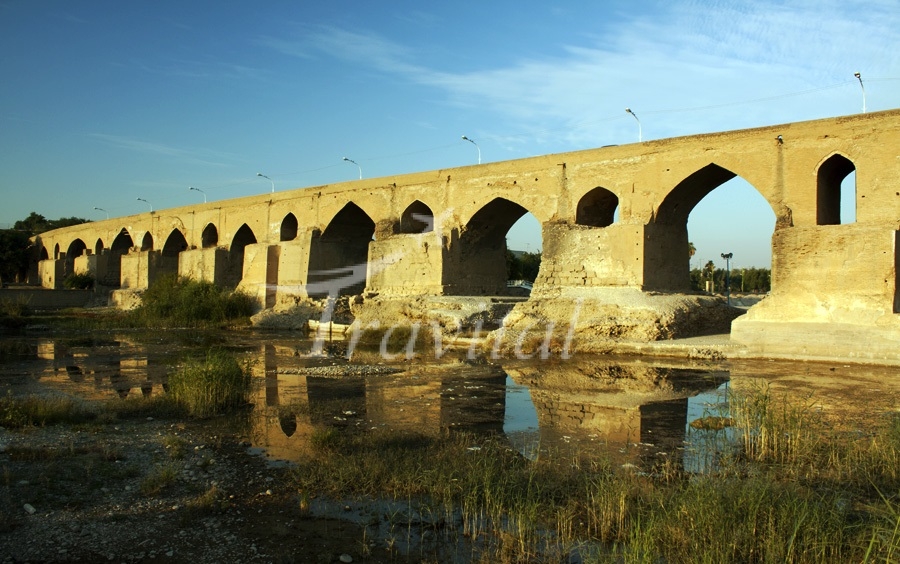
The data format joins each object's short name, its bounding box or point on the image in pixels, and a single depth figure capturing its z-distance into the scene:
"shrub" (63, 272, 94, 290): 42.84
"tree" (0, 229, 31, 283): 52.22
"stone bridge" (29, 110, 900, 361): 15.55
